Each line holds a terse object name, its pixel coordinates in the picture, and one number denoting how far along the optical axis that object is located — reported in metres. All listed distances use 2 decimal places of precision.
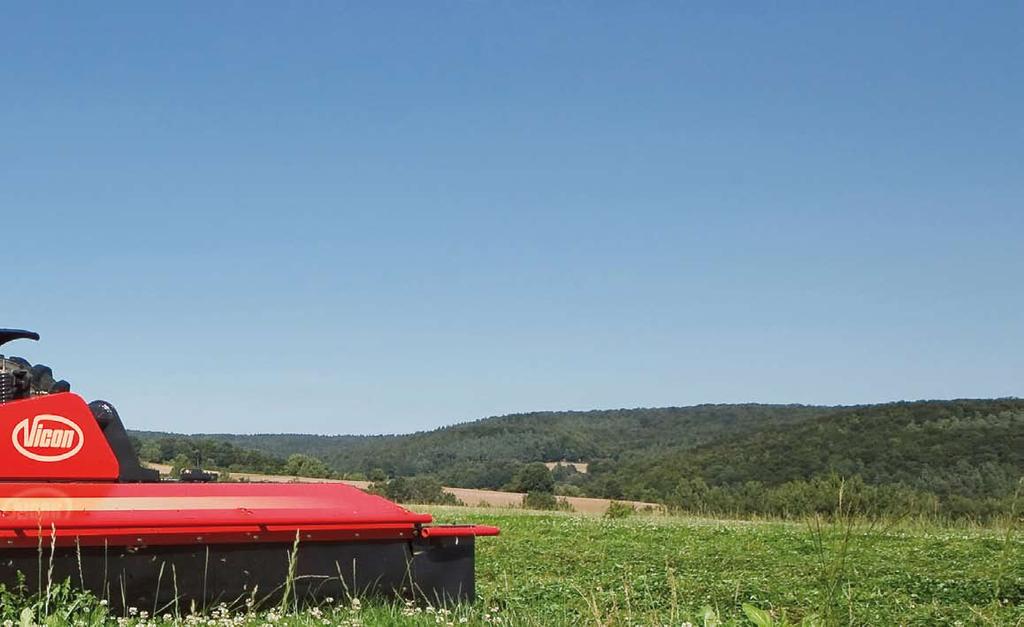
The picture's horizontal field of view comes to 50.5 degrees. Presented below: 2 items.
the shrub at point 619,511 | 30.15
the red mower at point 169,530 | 7.17
